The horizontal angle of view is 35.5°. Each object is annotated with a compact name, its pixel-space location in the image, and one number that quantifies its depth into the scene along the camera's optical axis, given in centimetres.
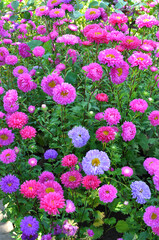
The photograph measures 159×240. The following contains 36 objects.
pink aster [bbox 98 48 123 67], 163
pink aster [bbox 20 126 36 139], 166
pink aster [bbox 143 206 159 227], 136
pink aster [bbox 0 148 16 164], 157
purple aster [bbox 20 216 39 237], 135
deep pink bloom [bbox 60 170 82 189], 145
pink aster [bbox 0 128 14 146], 172
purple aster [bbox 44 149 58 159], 184
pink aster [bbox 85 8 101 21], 243
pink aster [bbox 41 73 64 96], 177
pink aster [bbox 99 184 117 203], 149
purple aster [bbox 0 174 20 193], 151
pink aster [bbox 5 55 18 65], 229
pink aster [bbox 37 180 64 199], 132
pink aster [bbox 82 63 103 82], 172
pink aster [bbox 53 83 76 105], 161
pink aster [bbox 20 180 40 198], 134
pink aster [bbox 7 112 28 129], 167
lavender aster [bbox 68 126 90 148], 162
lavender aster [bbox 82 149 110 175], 141
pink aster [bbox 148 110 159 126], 189
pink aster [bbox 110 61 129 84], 181
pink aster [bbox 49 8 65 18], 231
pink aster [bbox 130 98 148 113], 183
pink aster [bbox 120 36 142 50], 204
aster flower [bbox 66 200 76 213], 134
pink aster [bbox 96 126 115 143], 162
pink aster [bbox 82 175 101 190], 139
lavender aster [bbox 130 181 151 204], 144
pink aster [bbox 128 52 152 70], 179
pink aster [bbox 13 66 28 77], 229
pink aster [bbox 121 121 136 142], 179
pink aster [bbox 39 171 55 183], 157
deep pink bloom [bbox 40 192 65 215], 113
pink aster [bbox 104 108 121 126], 172
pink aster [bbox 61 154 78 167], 147
